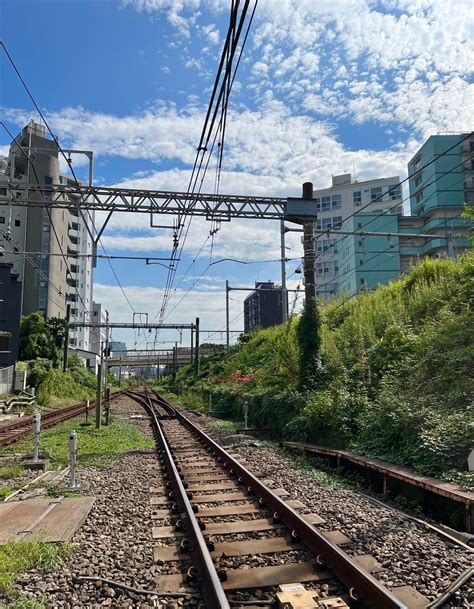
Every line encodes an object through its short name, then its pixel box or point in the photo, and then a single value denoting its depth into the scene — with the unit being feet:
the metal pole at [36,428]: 34.14
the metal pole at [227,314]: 144.46
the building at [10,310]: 123.32
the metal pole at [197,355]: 173.86
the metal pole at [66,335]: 145.24
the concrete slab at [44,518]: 18.68
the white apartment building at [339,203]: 225.76
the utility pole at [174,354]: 243.19
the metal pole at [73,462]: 27.05
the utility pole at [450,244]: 75.81
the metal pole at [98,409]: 58.39
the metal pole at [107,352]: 66.61
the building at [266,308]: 266.55
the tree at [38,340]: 149.79
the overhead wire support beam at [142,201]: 58.08
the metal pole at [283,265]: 86.48
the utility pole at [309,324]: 53.88
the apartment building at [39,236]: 214.07
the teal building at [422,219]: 175.42
